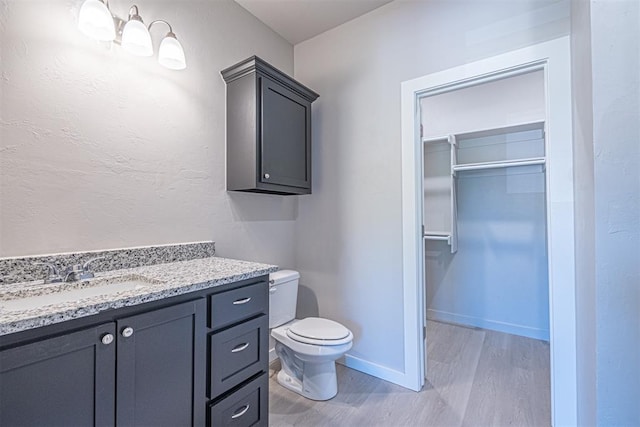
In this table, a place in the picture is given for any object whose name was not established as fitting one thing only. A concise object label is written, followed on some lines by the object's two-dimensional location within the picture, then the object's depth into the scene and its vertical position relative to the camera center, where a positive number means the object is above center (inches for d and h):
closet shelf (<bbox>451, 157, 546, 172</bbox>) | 99.1 +18.5
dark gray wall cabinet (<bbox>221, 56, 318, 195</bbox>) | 71.6 +23.0
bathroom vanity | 30.9 -17.3
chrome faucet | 47.3 -8.8
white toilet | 69.0 -29.8
